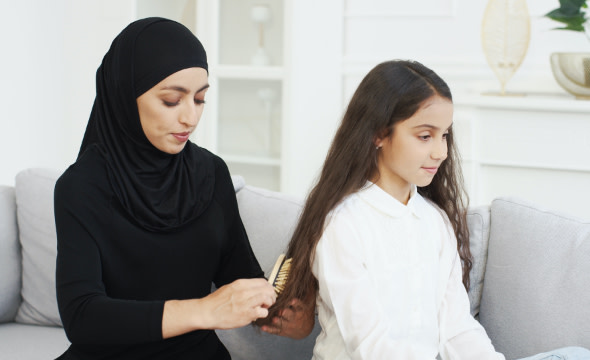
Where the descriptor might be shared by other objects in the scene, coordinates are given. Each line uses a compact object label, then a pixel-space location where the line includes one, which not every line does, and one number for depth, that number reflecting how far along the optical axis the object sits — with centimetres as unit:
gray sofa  170
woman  144
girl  148
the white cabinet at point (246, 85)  393
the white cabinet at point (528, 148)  302
